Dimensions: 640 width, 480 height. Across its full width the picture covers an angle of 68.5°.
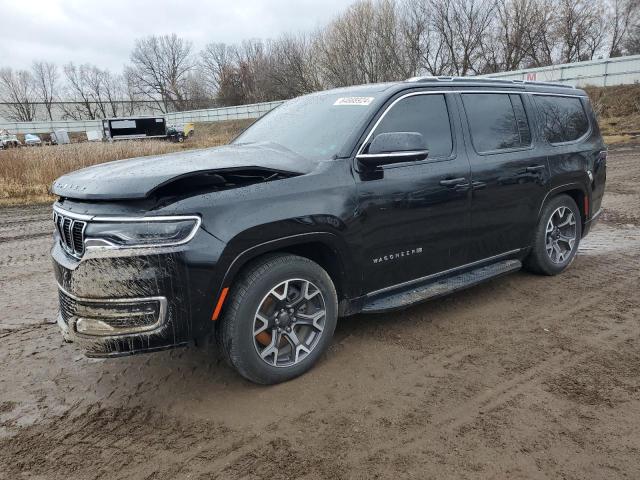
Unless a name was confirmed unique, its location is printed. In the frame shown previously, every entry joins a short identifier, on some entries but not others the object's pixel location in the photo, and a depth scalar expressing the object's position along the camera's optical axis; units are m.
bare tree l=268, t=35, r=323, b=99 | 58.66
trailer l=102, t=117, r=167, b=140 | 53.50
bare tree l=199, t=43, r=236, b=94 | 84.44
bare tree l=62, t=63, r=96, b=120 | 97.56
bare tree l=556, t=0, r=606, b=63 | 53.00
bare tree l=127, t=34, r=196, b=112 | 96.94
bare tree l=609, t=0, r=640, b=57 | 55.76
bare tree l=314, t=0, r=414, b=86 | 51.47
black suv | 2.69
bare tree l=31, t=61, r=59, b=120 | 98.38
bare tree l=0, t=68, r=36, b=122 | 94.31
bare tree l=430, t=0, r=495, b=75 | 53.81
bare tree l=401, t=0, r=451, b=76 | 52.38
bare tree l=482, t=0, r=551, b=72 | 53.34
